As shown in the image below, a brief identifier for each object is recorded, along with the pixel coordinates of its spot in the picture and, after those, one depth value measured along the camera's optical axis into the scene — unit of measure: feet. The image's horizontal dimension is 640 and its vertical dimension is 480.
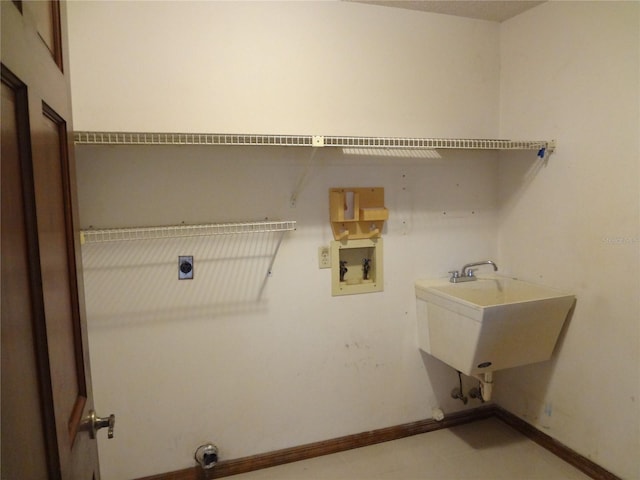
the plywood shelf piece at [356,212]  7.00
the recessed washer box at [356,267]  7.22
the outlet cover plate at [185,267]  6.38
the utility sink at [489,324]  6.37
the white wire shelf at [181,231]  5.59
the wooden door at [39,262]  1.80
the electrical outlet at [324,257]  7.12
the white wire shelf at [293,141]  5.10
